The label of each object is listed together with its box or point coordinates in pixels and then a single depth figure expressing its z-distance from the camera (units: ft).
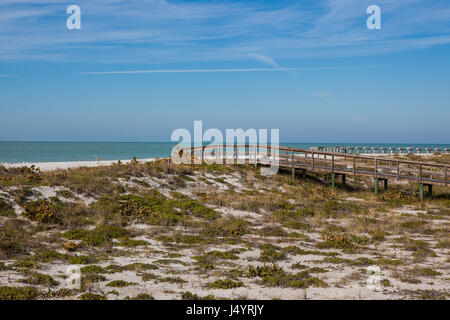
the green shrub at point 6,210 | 53.76
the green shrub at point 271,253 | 42.52
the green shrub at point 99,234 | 47.52
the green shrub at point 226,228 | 53.61
